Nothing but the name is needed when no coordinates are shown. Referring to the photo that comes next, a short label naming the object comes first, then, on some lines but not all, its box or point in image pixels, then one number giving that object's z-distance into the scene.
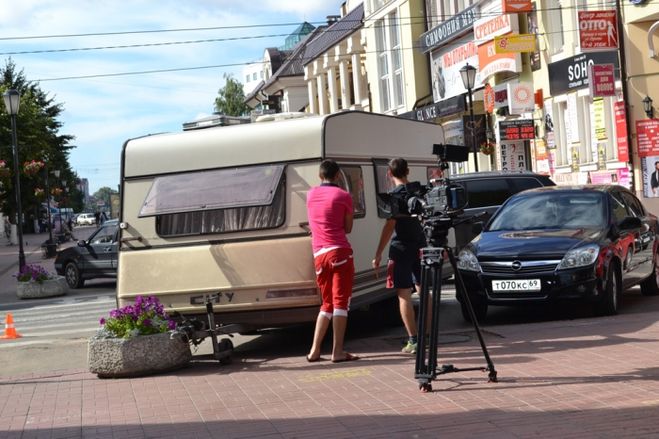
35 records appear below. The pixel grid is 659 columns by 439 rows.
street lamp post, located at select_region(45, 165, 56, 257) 47.72
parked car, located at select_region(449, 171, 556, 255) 18.72
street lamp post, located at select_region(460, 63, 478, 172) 32.34
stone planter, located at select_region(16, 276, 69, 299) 24.70
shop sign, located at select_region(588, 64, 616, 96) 28.55
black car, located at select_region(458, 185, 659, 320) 12.35
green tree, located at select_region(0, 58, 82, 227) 59.38
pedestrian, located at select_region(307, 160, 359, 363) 10.44
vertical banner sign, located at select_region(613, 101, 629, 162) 28.78
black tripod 8.30
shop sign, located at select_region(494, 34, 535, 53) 33.19
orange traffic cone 16.22
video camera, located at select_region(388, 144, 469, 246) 8.38
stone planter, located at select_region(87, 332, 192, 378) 10.50
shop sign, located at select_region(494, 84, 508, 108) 35.72
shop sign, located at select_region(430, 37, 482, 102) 40.06
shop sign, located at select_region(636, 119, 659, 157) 27.55
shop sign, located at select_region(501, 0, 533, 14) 33.56
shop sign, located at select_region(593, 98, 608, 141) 30.11
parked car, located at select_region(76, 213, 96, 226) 140.10
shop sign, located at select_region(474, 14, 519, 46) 34.81
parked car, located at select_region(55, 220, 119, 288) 25.55
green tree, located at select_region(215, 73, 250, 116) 112.00
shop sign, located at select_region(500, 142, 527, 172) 36.78
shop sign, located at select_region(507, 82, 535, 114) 34.25
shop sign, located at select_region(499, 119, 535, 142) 34.69
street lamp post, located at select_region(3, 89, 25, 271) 29.95
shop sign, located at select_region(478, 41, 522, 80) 35.09
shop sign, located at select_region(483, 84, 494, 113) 36.56
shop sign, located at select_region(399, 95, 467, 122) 41.00
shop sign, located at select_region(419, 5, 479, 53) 39.22
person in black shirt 10.41
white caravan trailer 11.45
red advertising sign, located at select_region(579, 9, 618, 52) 28.23
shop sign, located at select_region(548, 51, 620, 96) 29.25
